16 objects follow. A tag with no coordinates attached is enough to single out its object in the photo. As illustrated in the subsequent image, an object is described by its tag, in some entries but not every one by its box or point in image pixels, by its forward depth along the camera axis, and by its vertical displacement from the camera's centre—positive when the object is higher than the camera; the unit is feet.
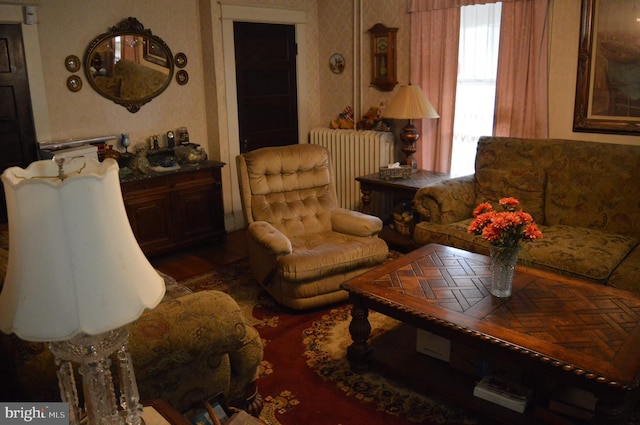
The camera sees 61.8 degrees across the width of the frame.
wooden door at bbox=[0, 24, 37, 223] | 12.57 -0.07
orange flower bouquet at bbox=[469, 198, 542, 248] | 7.98 -2.00
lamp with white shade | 3.60 -1.06
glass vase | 8.11 -2.62
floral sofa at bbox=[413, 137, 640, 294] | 10.34 -2.44
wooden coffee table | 6.54 -3.14
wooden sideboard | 13.92 -2.83
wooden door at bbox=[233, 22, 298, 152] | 16.61 +0.48
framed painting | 11.74 +0.53
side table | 14.05 -2.40
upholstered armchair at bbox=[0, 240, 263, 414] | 5.62 -2.86
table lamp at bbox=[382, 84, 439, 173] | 14.44 -0.26
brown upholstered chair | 11.05 -2.95
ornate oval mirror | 14.01 +1.00
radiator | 16.31 -1.74
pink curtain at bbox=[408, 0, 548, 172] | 13.10 +0.68
